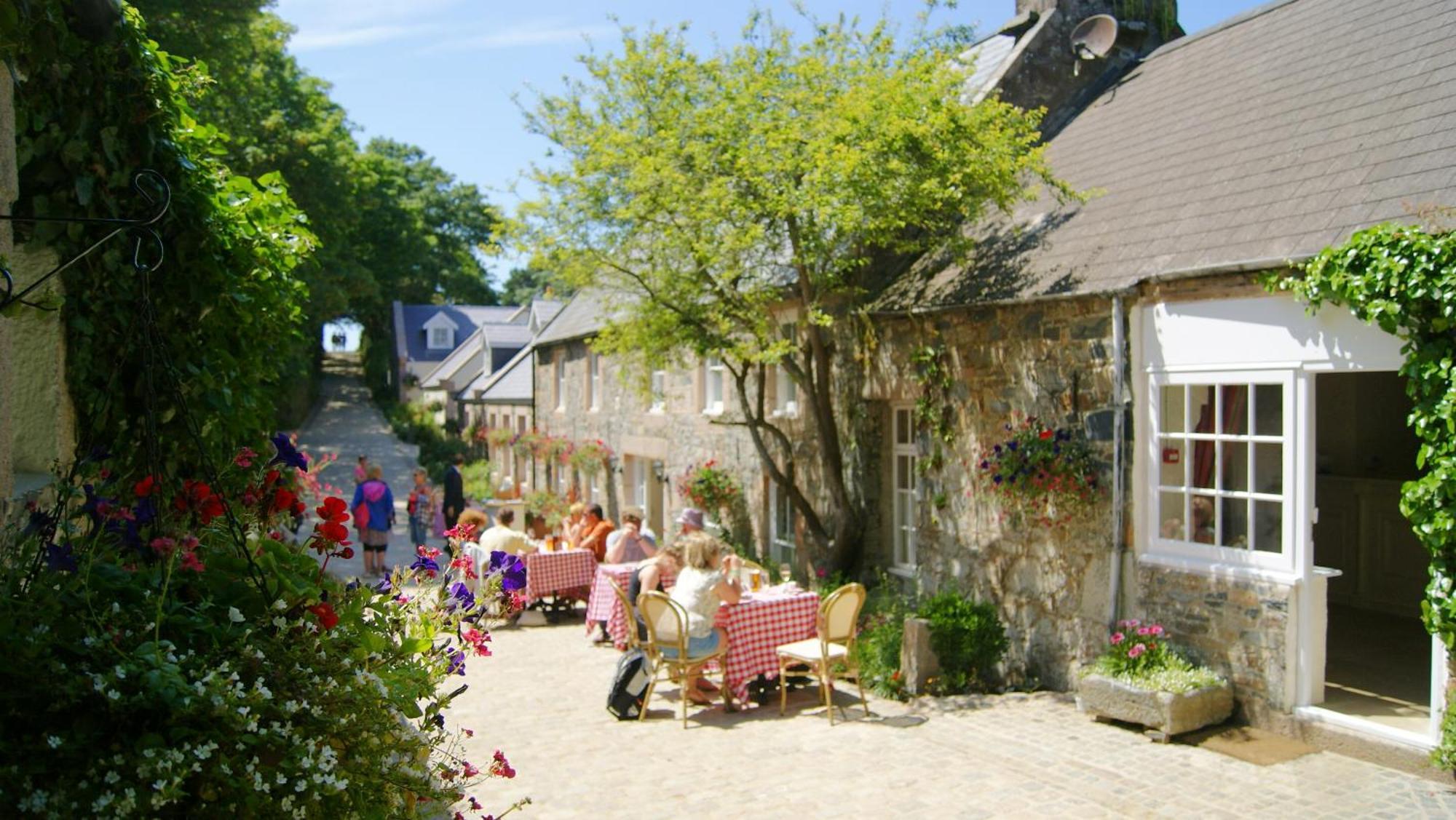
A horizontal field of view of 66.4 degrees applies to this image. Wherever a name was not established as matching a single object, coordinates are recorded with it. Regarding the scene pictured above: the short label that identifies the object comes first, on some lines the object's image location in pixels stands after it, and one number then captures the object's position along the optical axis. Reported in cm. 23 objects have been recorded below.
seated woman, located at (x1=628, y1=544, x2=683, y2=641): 906
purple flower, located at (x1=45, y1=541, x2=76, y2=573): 235
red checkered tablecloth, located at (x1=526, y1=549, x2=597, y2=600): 1261
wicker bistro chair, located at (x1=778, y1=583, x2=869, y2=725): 827
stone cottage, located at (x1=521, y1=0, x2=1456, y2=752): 712
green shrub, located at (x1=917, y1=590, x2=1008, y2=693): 895
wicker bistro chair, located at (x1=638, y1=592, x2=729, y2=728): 834
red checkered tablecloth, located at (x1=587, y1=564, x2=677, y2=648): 1018
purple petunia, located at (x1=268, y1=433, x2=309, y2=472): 332
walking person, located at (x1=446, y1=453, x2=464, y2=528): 1608
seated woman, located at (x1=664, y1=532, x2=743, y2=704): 846
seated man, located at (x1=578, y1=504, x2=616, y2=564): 1293
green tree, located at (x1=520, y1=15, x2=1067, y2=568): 920
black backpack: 855
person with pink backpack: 1481
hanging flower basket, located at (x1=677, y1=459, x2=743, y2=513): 1440
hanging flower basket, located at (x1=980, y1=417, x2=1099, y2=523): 838
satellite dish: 1227
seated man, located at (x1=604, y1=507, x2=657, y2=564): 1130
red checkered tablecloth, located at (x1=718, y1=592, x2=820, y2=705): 863
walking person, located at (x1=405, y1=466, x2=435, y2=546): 1767
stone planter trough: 721
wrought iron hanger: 226
